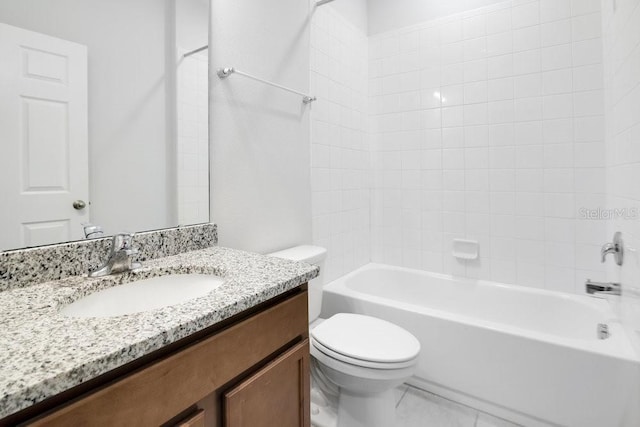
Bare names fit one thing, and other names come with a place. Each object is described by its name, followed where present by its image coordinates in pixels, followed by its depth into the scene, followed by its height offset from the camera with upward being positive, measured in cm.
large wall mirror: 78 +30
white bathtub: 127 -67
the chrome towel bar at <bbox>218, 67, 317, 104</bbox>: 129 +62
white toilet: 118 -58
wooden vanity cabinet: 48 -33
